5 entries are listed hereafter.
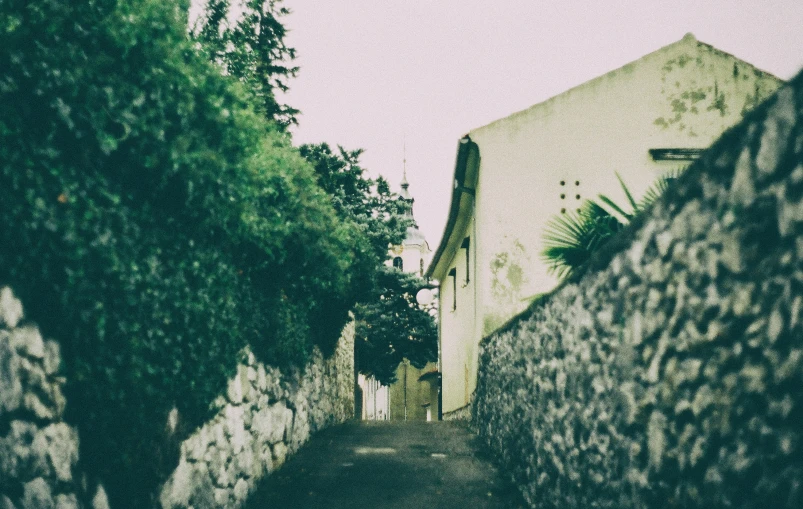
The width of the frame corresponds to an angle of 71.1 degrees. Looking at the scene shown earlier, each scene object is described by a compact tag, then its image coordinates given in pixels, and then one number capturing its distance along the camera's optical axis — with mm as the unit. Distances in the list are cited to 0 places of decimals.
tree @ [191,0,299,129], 17688
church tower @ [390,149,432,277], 58062
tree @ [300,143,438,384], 21141
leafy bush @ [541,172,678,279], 5926
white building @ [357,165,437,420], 34812
